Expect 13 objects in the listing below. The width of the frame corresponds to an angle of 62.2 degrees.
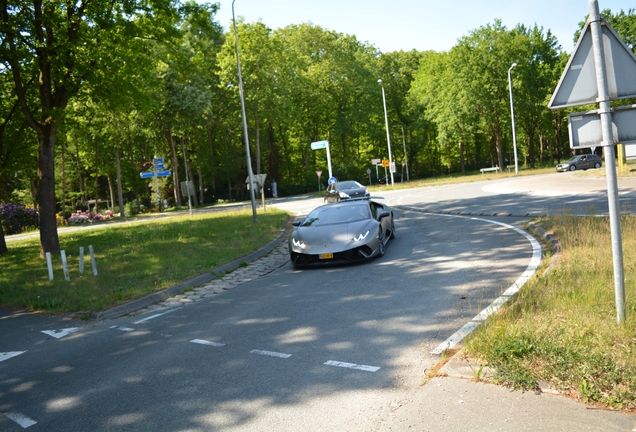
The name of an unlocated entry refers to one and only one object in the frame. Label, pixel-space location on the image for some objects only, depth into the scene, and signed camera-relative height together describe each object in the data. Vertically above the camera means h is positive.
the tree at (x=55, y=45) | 14.05 +4.63
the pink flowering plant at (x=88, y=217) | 38.56 -0.32
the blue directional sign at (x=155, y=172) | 29.47 +1.92
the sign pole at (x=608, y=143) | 4.43 +0.13
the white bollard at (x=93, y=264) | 11.35 -1.11
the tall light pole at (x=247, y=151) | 20.28 +1.72
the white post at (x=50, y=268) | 11.33 -1.09
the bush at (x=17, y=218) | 34.53 +0.17
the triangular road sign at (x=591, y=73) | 4.45 +0.75
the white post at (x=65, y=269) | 11.09 -1.14
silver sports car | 10.28 -0.97
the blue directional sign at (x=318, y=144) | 36.82 +3.12
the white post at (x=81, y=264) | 11.71 -1.11
